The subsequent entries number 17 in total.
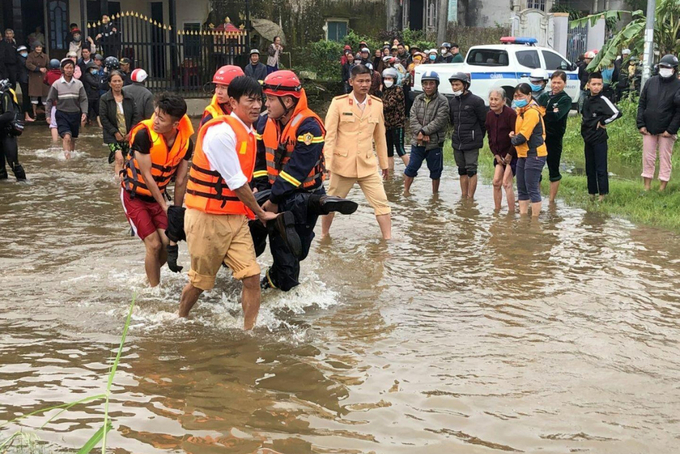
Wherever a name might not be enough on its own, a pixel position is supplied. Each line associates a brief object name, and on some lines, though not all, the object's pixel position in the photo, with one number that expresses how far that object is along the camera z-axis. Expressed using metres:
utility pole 14.16
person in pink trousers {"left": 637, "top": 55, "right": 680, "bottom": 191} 11.40
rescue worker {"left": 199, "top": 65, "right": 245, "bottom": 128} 7.29
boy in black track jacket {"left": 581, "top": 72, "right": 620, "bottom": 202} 11.12
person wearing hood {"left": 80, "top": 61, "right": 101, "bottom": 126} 20.36
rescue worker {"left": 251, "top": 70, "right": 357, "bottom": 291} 6.62
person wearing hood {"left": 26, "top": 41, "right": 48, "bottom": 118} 20.81
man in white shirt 5.75
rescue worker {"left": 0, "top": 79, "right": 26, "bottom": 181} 12.40
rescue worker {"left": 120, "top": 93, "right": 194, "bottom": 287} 6.72
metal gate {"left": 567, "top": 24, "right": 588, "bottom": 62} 30.70
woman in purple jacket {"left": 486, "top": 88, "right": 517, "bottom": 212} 10.62
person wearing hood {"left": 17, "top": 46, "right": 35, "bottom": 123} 21.11
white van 21.12
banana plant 16.80
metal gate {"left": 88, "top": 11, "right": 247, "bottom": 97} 22.27
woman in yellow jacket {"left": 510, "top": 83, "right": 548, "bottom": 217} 10.36
